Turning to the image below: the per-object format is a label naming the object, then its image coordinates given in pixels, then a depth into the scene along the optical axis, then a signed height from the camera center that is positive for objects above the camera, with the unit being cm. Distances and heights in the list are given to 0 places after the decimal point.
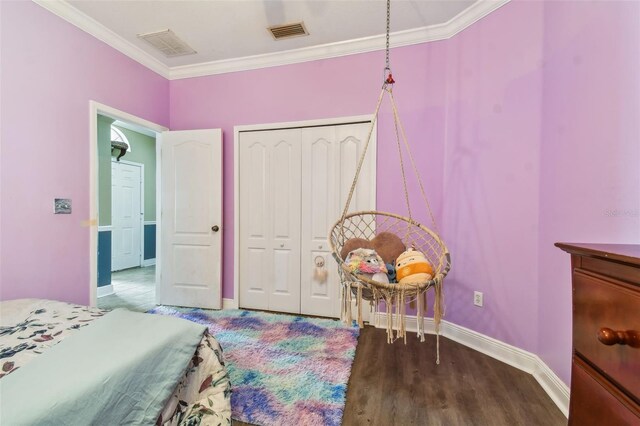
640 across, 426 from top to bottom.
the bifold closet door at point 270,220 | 290 -10
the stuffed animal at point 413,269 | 162 -35
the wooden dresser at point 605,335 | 57 -28
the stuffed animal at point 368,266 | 168 -34
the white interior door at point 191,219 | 303 -10
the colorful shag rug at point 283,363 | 149 -109
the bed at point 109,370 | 74 -54
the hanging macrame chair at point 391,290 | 150 -45
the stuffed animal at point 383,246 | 201 -26
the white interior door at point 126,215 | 507 -11
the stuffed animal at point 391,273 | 181 -42
